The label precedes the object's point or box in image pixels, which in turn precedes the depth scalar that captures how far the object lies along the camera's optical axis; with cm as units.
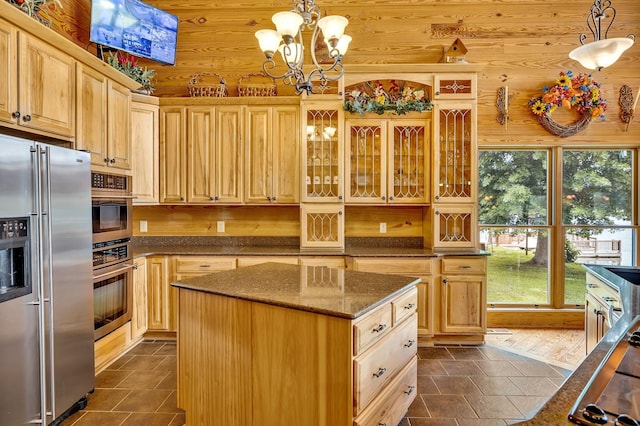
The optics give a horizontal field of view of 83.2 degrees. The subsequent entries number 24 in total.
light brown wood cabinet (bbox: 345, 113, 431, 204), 378
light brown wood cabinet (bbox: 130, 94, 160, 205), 364
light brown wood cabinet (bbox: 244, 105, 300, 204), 385
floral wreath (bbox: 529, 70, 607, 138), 389
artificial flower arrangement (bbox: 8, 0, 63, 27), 222
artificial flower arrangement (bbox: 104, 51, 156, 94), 334
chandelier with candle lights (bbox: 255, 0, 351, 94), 205
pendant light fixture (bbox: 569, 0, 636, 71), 179
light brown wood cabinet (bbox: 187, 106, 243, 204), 384
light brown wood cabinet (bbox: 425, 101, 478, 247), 369
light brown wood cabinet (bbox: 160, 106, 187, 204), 384
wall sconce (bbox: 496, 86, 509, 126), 400
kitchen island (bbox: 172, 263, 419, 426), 159
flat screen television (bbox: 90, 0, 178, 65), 342
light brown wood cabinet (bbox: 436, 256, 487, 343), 350
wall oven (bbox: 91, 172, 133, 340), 274
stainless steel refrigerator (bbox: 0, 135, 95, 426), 185
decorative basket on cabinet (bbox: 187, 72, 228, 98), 388
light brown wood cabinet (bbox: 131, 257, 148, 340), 333
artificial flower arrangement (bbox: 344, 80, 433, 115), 365
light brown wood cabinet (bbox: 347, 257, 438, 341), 348
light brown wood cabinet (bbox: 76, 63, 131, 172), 269
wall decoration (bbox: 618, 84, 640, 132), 396
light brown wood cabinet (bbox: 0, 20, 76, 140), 208
